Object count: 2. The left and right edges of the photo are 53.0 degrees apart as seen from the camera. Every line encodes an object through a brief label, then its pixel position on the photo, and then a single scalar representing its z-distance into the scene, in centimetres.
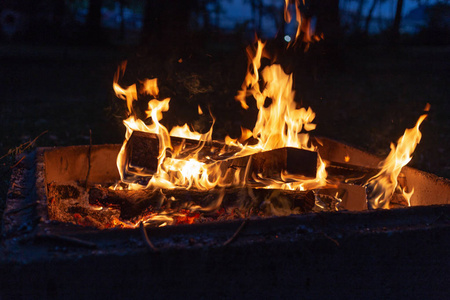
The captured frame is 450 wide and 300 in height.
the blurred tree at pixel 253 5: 1805
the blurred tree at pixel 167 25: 731
